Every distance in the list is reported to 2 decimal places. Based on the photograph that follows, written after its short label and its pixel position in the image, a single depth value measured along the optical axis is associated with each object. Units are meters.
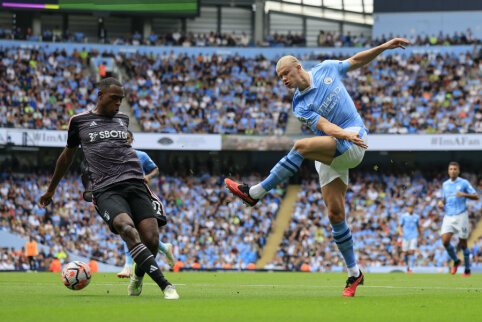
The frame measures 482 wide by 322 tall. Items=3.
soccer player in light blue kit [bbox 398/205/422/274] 27.67
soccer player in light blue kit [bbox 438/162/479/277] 19.78
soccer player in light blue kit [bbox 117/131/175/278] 12.69
